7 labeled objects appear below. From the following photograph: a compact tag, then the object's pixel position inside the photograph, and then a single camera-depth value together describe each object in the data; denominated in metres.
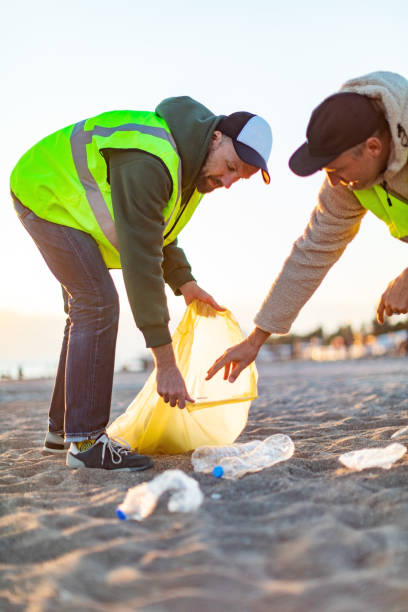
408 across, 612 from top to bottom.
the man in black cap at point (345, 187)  1.78
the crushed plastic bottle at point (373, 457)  1.94
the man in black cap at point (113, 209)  2.05
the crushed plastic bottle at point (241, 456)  2.00
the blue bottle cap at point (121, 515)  1.56
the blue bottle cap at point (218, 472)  1.96
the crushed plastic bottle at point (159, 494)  1.59
